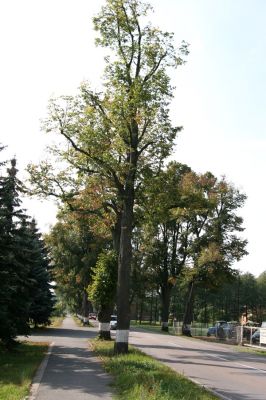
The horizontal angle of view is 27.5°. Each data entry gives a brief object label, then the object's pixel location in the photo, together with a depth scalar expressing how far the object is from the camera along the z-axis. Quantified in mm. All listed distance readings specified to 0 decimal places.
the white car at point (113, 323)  54269
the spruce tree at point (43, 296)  35719
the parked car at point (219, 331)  45425
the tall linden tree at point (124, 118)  19984
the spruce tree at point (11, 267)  18000
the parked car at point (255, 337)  36938
